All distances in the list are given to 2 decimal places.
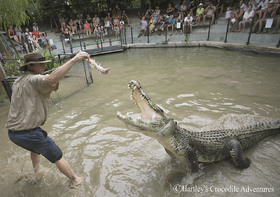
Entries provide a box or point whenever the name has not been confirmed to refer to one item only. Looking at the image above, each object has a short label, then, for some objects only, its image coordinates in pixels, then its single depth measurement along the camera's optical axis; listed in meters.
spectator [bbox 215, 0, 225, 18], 14.26
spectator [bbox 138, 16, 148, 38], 13.59
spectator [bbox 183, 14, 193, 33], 12.35
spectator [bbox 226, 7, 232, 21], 12.01
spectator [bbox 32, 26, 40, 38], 12.55
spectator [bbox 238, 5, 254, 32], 10.21
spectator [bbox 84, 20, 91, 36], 14.21
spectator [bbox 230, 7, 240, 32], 10.73
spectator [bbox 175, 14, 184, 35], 12.57
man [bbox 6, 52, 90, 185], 1.84
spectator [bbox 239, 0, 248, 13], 11.30
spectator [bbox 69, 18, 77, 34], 15.35
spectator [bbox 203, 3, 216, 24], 13.17
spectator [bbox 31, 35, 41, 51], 11.12
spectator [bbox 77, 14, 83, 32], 15.99
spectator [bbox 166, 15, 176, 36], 13.62
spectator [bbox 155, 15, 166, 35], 13.83
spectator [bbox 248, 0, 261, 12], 10.52
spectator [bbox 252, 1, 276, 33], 9.28
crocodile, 2.11
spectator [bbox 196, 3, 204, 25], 13.45
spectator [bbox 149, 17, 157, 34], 13.59
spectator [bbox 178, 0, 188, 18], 15.11
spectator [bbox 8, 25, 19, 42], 12.06
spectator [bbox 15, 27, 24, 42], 12.37
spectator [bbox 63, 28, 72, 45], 11.36
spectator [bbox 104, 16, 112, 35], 12.17
